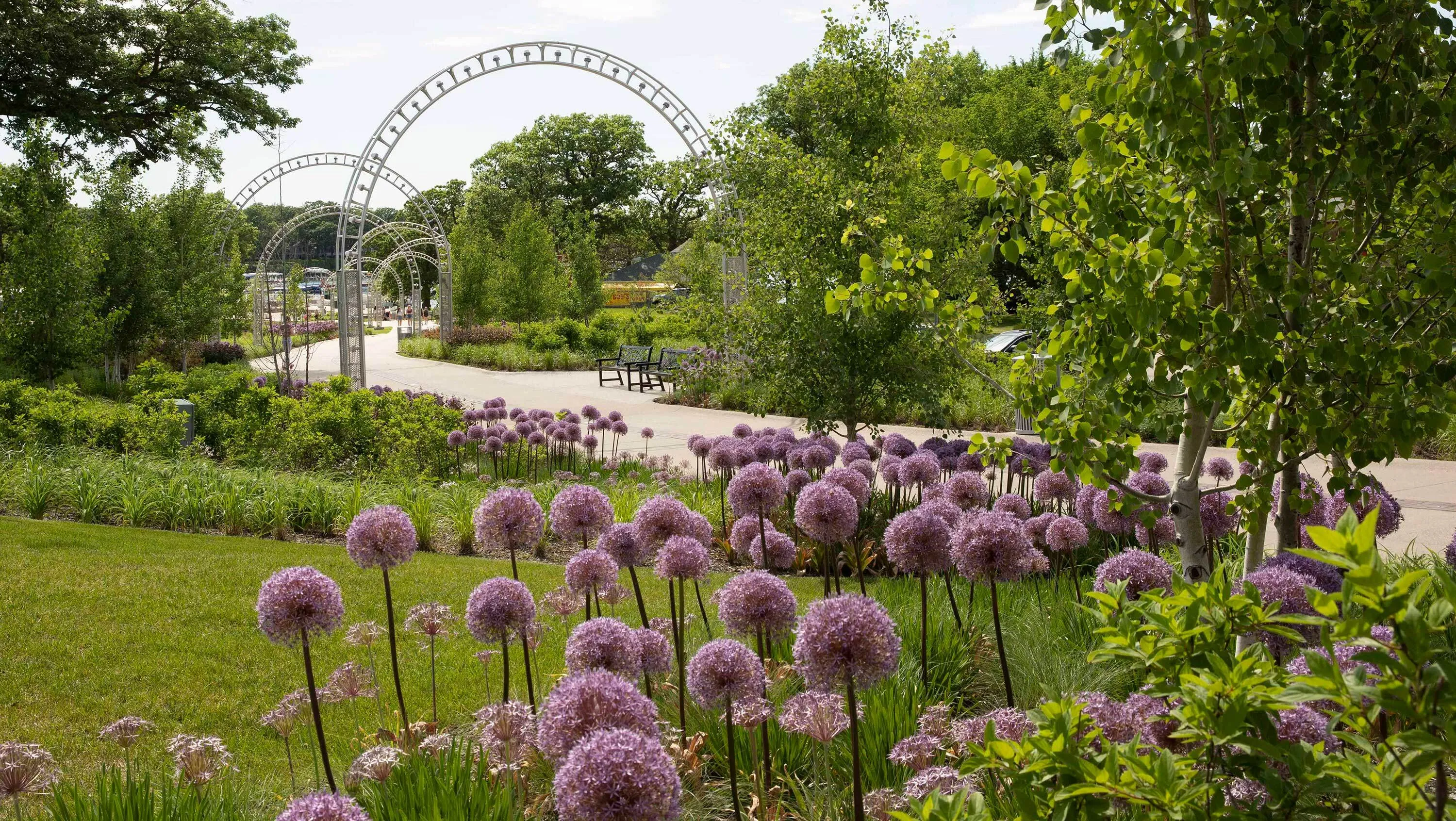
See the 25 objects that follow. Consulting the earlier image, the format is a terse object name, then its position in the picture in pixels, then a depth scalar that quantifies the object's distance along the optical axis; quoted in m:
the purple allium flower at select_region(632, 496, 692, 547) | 3.38
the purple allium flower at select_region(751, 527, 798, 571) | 4.04
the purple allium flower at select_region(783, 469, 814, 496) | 6.26
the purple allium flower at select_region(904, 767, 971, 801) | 2.44
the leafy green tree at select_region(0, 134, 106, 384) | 15.73
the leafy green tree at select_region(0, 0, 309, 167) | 16.61
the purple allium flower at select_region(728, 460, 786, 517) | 4.08
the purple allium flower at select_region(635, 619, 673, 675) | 2.71
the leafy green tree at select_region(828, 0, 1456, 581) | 2.58
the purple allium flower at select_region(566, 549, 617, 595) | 3.12
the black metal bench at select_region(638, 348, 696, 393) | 20.45
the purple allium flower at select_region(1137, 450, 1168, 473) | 6.74
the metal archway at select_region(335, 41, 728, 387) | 17.11
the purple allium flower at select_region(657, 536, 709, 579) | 3.12
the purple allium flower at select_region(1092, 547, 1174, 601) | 3.34
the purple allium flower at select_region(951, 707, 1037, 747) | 2.65
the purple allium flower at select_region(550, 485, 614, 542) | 3.58
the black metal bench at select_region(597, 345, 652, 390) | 22.91
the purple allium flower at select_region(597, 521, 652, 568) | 3.37
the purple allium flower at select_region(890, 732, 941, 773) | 2.68
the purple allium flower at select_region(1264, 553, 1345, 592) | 3.00
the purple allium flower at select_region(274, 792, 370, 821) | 1.87
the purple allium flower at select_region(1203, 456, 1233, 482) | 6.18
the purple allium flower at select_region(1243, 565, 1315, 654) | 2.62
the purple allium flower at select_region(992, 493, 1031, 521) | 4.56
